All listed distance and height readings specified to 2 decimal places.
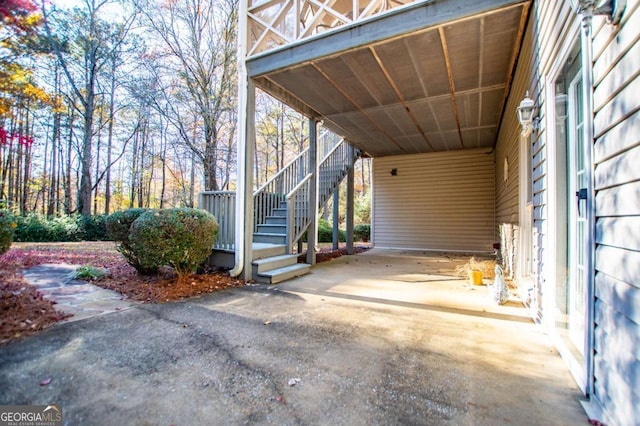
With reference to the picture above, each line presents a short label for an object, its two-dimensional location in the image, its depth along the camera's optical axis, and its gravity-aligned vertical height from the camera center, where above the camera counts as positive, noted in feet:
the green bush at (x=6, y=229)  11.96 -0.56
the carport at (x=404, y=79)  11.64 +7.69
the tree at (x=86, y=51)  37.04 +22.54
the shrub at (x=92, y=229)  33.91 -1.43
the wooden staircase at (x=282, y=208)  16.80 +0.68
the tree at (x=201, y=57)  27.76 +16.15
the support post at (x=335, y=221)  29.28 -0.21
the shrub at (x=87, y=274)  14.66 -3.00
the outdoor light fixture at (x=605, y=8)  4.43 +3.51
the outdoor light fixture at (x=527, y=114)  9.73 +3.76
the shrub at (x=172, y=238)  13.29 -1.00
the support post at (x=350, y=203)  28.60 +1.63
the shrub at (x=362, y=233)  45.21 -2.20
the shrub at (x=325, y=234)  43.01 -2.30
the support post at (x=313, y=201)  21.15 +1.34
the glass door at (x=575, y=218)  7.09 +0.08
